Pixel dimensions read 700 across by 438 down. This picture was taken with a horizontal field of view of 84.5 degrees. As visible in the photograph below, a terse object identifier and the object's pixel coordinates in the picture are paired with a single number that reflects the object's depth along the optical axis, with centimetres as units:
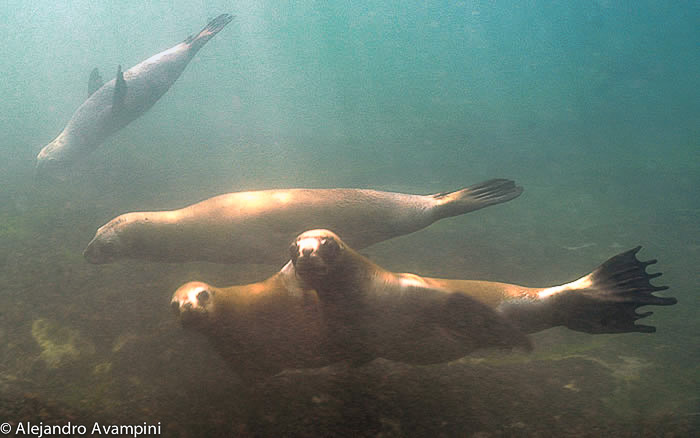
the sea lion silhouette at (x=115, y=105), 479
